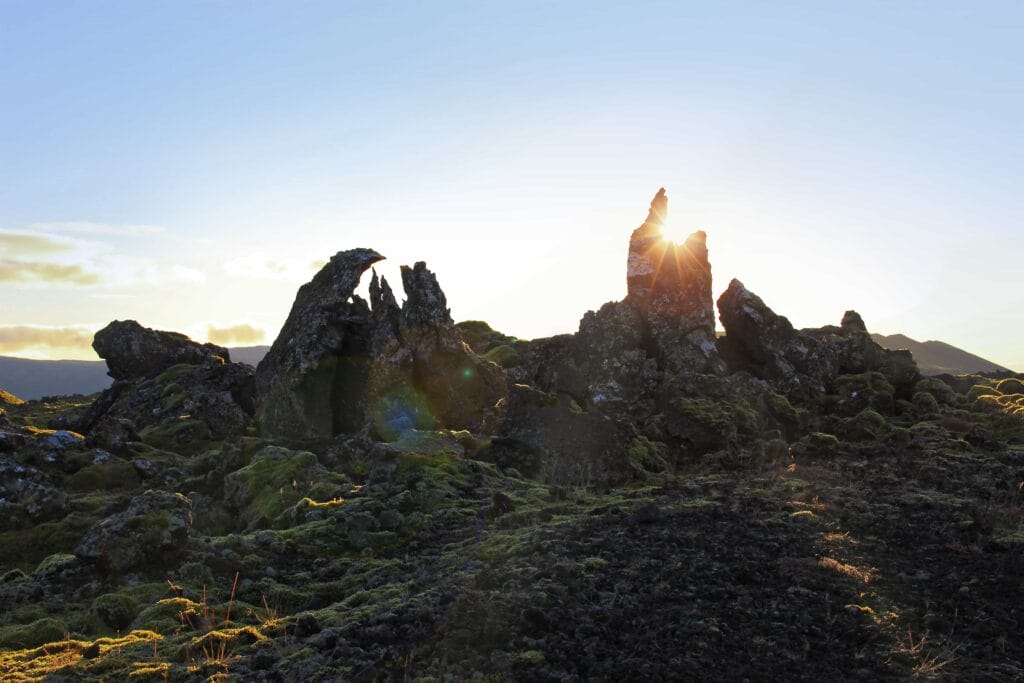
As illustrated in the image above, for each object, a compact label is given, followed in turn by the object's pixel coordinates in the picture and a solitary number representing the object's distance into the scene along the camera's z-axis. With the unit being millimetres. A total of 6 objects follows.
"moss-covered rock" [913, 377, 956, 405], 49875
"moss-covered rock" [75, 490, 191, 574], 19391
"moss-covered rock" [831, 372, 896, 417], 46750
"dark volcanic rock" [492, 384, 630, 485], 31422
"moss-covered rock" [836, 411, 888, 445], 39531
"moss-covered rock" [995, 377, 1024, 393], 57912
